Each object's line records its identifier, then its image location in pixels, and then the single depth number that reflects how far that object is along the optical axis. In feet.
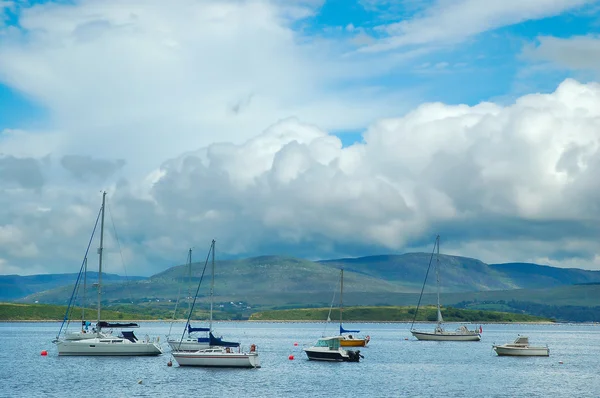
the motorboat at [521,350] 467.03
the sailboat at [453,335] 636.89
